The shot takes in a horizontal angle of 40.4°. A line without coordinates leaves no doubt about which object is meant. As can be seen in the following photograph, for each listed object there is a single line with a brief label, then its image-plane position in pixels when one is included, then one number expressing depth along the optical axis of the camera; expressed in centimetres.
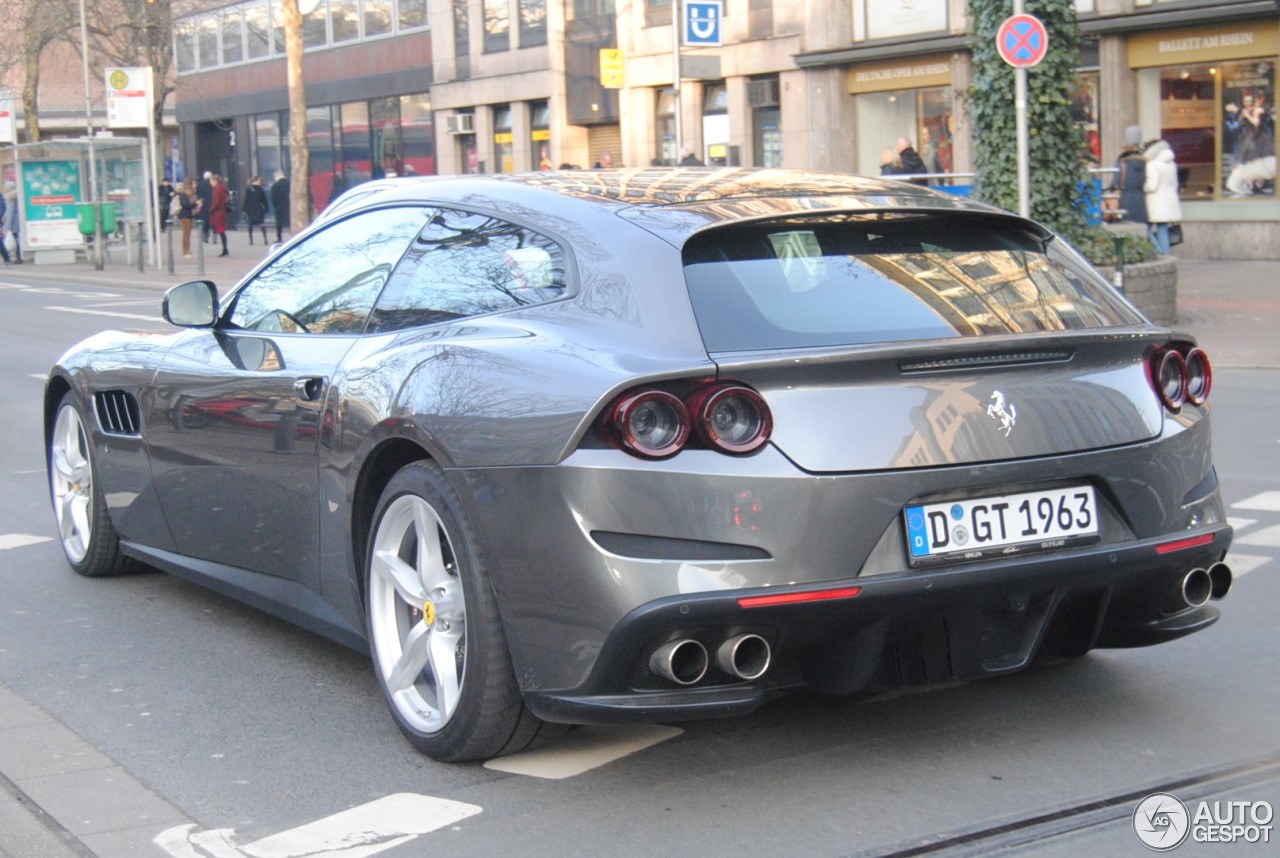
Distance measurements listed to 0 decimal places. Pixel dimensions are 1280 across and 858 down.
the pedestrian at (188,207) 3684
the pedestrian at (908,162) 2512
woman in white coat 2144
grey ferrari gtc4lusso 379
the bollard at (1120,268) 1666
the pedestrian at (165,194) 4244
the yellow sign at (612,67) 2673
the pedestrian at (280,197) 4141
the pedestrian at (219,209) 3766
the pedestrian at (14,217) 3991
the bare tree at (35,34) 4662
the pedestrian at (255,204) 4316
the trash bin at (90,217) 3547
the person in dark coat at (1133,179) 2238
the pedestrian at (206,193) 3916
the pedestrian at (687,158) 2731
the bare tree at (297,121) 3269
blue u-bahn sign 2236
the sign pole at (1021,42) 1600
